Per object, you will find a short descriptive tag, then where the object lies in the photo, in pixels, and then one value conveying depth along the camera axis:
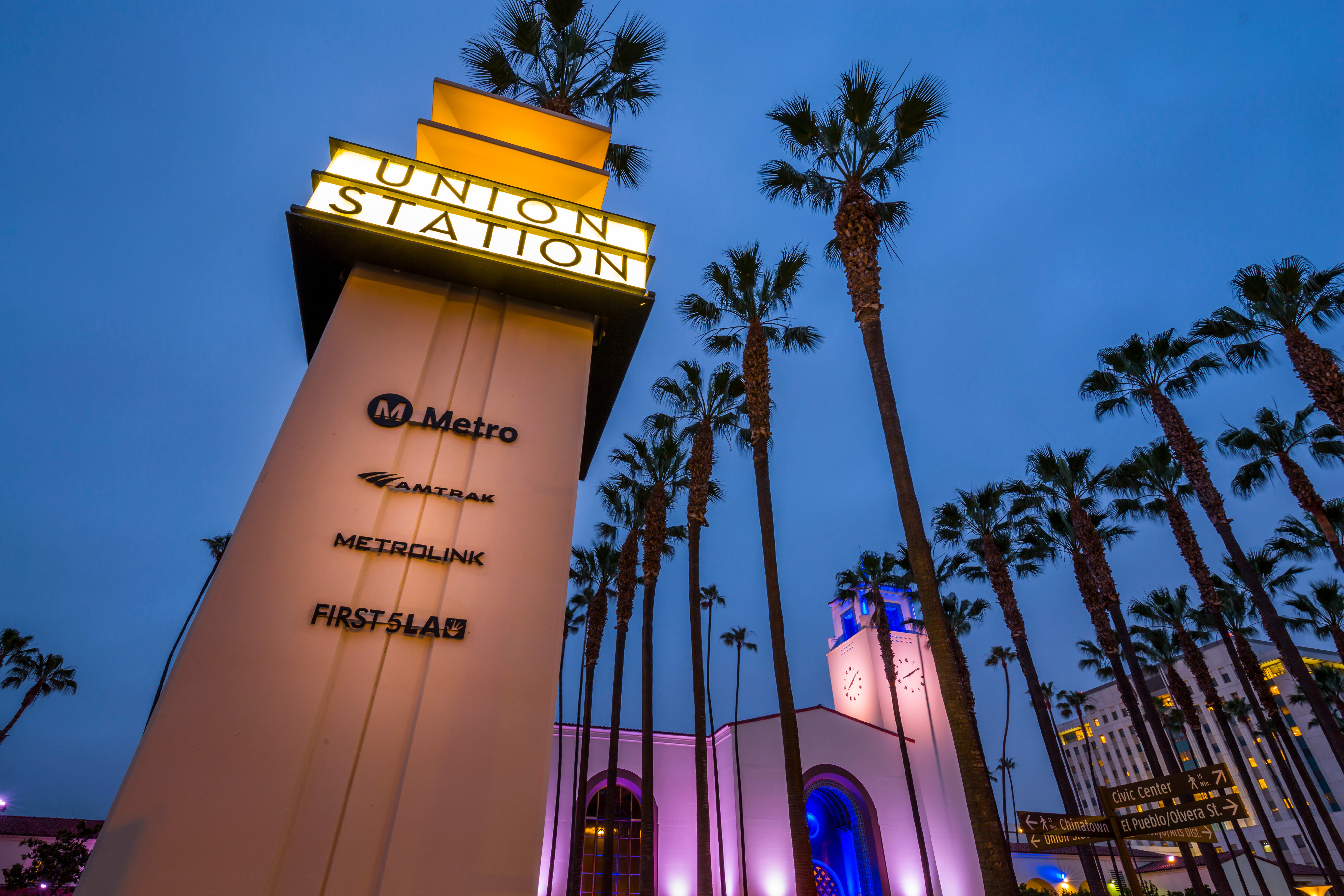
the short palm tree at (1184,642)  24.53
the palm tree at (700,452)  16.59
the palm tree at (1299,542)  24.34
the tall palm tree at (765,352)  11.52
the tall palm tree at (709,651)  24.09
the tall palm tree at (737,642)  24.36
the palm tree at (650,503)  18.25
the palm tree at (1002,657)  36.78
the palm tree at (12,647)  33.00
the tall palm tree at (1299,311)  14.83
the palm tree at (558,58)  11.73
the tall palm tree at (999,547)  20.58
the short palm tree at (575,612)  31.28
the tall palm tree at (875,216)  7.69
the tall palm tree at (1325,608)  26.03
